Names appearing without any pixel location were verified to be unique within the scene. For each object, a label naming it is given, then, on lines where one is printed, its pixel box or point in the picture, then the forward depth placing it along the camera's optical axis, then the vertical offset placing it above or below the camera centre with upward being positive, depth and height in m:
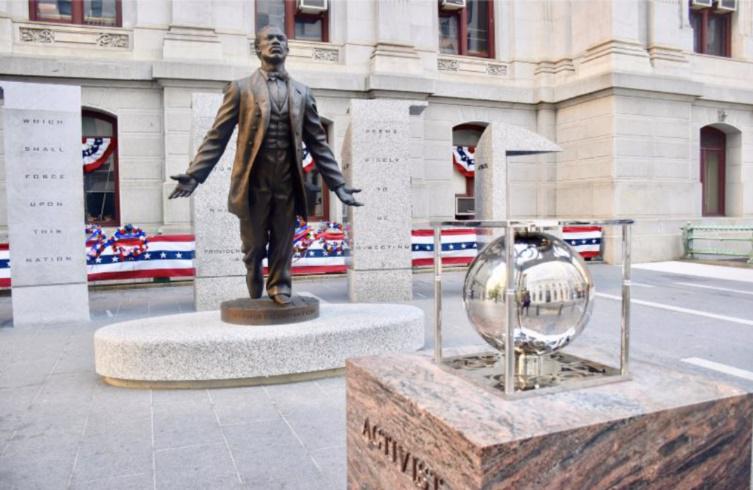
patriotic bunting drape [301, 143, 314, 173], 15.94 +1.53
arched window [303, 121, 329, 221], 16.25 +0.82
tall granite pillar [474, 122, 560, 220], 11.73 +1.24
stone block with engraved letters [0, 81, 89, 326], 8.66 +0.37
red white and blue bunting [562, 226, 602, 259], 15.48 -0.40
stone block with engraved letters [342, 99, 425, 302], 10.32 +0.39
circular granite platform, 5.26 -1.02
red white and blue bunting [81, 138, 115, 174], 15.05 +1.79
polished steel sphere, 2.00 -0.22
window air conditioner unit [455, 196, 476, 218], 18.34 +0.54
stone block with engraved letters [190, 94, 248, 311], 9.74 +0.02
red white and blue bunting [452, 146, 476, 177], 18.02 +1.81
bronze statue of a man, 5.62 +0.70
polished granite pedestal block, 1.73 -0.60
